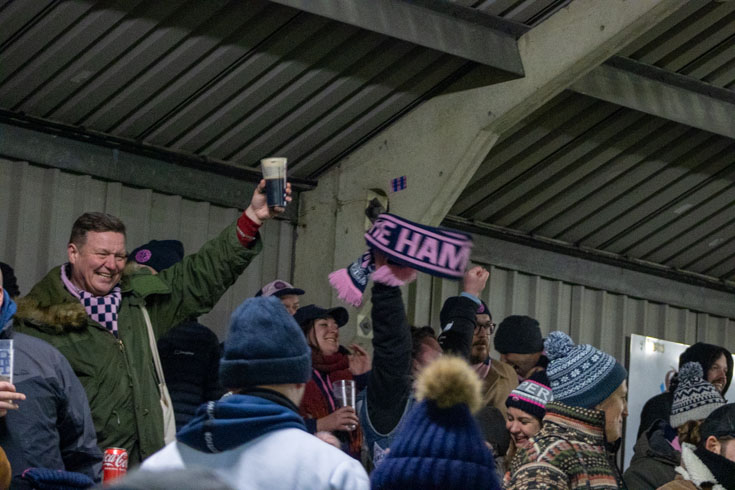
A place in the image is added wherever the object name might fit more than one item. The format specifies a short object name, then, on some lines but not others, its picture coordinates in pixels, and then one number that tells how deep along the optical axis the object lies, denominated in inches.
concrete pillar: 548.2
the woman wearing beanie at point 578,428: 307.8
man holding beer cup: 400.4
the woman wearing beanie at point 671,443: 416.8
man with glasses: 508.5
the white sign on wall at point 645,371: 744.9
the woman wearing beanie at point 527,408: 392.3
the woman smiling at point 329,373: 423.4
